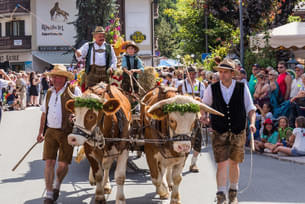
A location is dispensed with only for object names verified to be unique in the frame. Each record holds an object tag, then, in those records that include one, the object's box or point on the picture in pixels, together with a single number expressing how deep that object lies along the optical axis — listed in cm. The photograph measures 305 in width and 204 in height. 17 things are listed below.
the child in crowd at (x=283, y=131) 1253
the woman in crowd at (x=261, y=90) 1380
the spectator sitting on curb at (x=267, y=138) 1284
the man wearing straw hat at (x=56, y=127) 777
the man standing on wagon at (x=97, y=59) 943
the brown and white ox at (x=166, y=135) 691
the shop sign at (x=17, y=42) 5012
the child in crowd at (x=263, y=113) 1342
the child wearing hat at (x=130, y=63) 1002
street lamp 1762
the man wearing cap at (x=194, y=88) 1029
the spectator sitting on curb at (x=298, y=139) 1191
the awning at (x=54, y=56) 4916
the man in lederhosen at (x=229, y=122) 729
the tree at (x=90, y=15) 4666
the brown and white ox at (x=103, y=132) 700
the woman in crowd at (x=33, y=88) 2838
